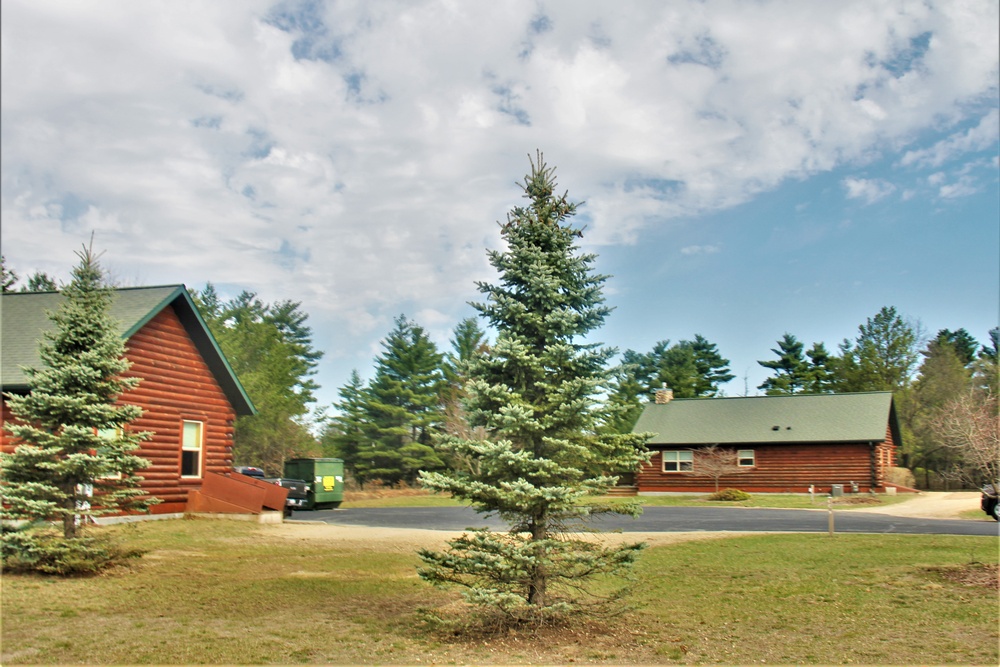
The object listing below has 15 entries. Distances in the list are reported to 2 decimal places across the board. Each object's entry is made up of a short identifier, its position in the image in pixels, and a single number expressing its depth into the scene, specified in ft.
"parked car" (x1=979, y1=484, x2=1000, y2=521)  82.35
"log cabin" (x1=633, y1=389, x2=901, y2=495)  146.00
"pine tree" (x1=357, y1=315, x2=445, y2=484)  195.83
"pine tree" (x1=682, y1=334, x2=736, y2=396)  262.47
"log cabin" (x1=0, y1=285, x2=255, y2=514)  71.00
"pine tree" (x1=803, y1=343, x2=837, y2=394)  237.25
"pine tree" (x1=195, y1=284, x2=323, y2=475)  175.32
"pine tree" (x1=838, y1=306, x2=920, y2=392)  226.38
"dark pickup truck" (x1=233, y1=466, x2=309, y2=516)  108.37
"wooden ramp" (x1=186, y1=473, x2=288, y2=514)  78.54
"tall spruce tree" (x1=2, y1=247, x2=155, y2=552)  43.50
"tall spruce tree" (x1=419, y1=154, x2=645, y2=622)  30.71
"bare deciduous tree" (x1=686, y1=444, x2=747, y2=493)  148.87
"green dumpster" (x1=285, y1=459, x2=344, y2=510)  115.65
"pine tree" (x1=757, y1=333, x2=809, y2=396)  244.42
